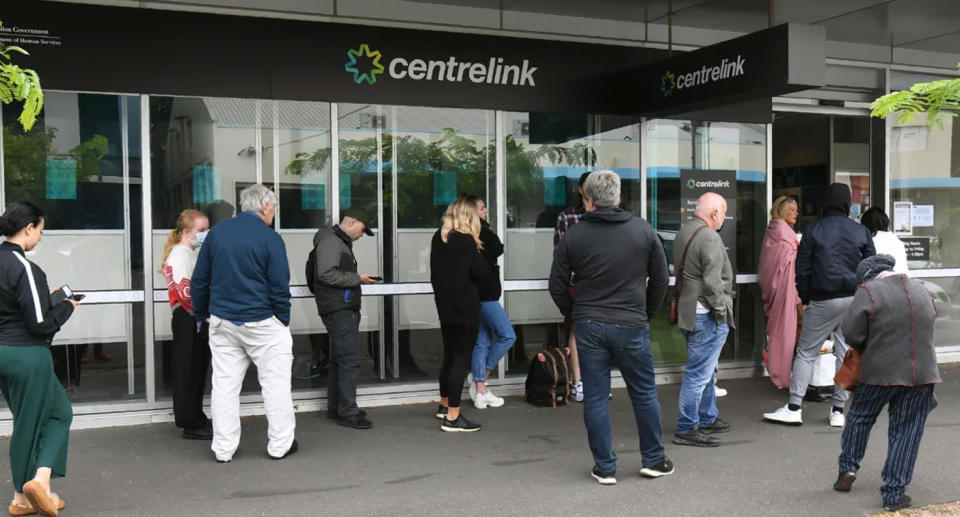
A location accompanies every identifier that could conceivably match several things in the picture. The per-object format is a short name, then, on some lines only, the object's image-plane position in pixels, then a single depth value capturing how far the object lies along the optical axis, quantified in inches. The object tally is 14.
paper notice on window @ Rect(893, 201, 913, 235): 388.5
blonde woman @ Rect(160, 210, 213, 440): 246.2
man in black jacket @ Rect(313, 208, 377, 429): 255.9
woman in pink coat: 316.1
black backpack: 289.6
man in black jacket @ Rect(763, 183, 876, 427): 263.0
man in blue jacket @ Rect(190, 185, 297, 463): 218.8
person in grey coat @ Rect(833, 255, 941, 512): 182.7
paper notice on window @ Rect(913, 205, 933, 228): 392.5
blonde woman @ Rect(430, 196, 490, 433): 252.2
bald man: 232.2
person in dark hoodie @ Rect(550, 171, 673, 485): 198.7
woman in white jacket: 292.7
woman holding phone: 178.2
